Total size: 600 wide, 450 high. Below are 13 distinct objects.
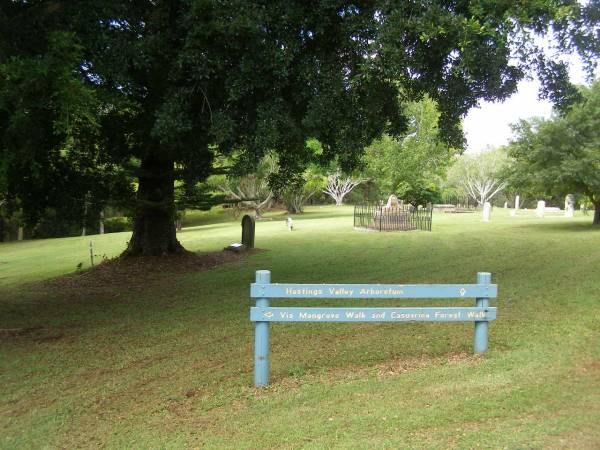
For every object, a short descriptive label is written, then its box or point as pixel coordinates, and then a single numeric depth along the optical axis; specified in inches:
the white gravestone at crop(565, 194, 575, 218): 1261.3
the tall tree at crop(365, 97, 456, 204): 1731.1
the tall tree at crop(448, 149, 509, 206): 2313.0
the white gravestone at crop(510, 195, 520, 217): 1481.1
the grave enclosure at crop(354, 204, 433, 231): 958.4
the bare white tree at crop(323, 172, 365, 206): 2276.5
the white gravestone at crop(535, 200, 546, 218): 1380.4
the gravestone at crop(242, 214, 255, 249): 761.0
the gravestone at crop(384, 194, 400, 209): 978.8
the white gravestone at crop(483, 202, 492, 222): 1185.4
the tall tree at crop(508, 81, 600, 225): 796.6
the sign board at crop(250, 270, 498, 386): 212.5
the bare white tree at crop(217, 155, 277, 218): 1599.4
